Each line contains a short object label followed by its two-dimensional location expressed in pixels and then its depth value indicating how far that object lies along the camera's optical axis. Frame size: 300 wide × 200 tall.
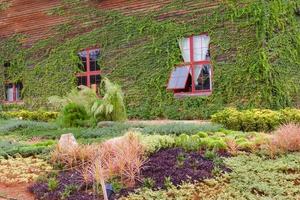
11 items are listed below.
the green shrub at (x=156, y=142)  6.55
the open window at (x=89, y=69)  16.92
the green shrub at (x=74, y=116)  11.95
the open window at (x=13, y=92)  19.91
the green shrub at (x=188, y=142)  6.76
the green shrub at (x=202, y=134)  8.04
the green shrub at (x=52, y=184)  5.34
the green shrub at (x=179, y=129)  9.34
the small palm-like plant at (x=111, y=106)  11.95
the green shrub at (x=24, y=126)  11.92
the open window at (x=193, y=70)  14.12
